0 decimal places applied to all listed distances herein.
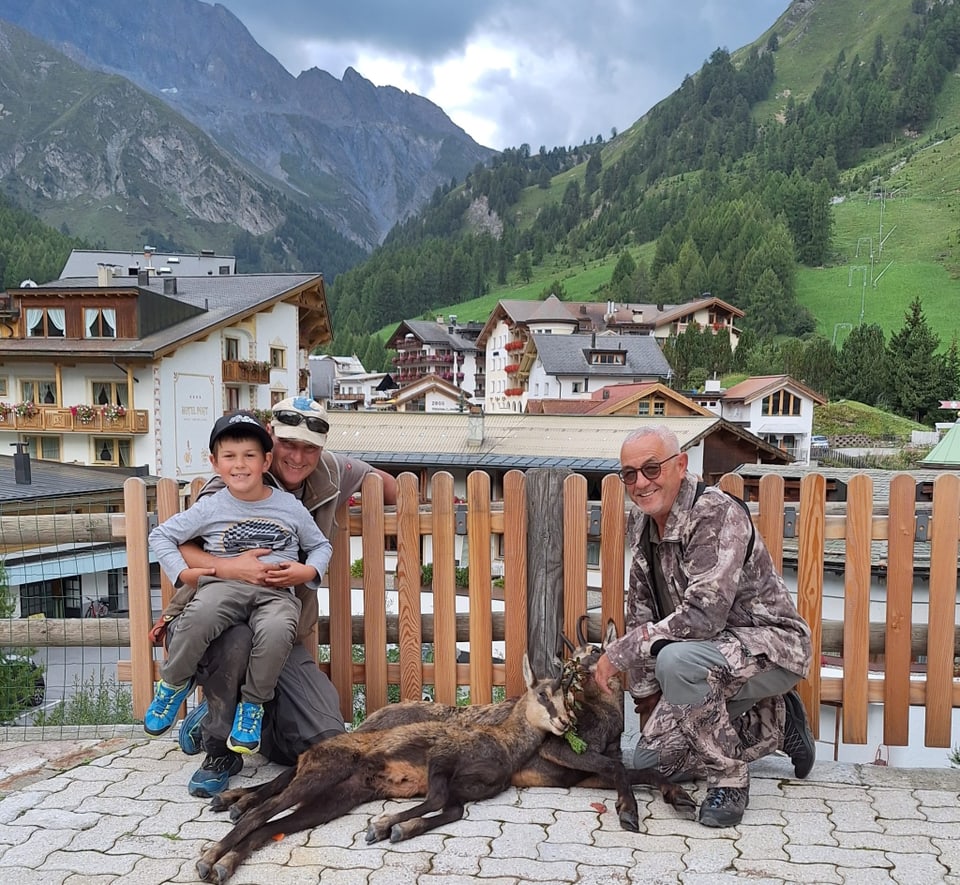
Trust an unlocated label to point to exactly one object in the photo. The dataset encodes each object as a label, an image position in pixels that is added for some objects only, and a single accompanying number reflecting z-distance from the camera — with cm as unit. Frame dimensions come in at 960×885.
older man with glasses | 335
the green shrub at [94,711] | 475
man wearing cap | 354
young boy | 346
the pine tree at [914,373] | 5119
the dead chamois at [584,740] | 368
